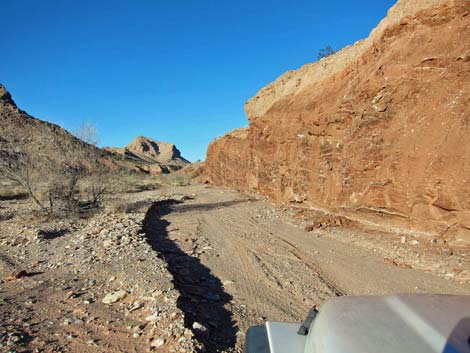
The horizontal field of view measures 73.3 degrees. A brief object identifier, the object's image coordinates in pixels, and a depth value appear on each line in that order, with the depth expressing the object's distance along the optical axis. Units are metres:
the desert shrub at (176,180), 31.48
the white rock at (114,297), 4.23
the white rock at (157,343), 3.16
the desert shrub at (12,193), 17.11
